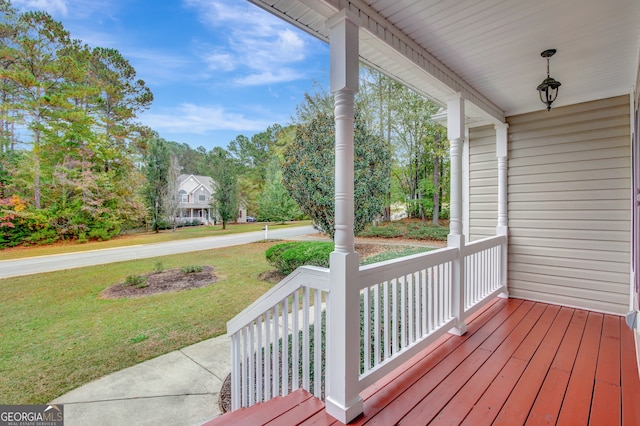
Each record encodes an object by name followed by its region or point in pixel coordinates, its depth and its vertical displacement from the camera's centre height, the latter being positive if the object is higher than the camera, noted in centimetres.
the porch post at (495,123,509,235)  376 +47
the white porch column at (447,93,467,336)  264 -2
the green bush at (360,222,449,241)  924 -77
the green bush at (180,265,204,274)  750 -158
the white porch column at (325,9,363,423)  146 -20
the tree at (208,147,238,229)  1035 +102
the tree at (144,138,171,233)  946 +120
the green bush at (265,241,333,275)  623 -105
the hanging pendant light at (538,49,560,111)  217 +107
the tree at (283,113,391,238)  722 +103
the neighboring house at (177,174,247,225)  1070 +43
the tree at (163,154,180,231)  995 +65
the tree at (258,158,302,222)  905 +37
